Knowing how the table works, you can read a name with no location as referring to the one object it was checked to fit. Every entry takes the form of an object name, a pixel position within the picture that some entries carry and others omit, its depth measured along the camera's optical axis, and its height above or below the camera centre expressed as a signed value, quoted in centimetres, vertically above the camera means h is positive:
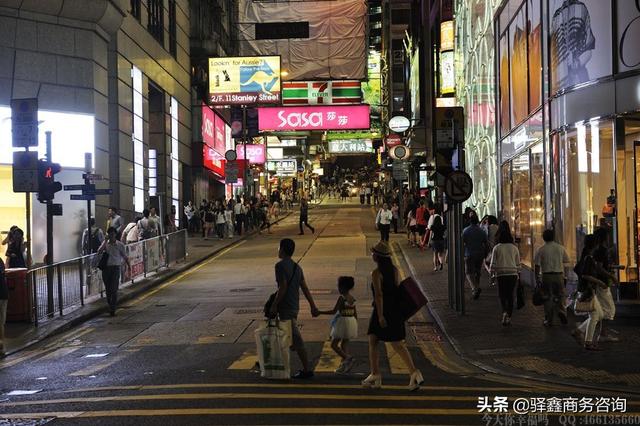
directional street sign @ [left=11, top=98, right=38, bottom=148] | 1408 +165
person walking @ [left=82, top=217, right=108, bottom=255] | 2144 -78
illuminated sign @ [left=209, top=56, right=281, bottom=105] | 3962 +671
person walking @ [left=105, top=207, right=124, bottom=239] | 2259 -23
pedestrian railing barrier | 1447 -144
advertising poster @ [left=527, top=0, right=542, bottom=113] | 1653 +327
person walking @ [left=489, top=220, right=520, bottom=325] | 1291 -113
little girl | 923 -137
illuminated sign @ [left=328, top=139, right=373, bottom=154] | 7606 +591
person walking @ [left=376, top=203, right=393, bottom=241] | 2792 -56
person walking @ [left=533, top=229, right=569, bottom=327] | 1245 -107
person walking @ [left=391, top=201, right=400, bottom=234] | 3604 -53
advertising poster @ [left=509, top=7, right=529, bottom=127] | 1820 +332
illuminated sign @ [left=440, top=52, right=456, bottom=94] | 3547 +606
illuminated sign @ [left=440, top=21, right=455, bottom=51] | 3525 +776
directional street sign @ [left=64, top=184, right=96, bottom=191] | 1868 +62
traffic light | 1470 +63
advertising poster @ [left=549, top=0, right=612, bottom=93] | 1328 +287
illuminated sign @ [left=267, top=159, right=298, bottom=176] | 7562 +412
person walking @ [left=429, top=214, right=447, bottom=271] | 2070 -92
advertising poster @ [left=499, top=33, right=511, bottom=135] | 2058 +320
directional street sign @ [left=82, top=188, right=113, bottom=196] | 1883 +53
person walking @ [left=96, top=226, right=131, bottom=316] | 1566 -110
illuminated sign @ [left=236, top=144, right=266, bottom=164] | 5624 +407
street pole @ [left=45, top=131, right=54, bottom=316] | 1462 -88
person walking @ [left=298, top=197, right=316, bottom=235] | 3619 -30
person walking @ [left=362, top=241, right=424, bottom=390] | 829 -122
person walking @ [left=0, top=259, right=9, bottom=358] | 1165 -133
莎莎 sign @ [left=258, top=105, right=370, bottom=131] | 4509 +526
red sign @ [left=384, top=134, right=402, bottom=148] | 4628 +393
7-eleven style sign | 4803 +719
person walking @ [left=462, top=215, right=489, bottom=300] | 1620 -97
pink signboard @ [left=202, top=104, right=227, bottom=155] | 4600 +511
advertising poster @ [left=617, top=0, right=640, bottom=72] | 1254 +272
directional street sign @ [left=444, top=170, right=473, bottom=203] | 1366 +32
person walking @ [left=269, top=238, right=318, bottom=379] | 906 -105
